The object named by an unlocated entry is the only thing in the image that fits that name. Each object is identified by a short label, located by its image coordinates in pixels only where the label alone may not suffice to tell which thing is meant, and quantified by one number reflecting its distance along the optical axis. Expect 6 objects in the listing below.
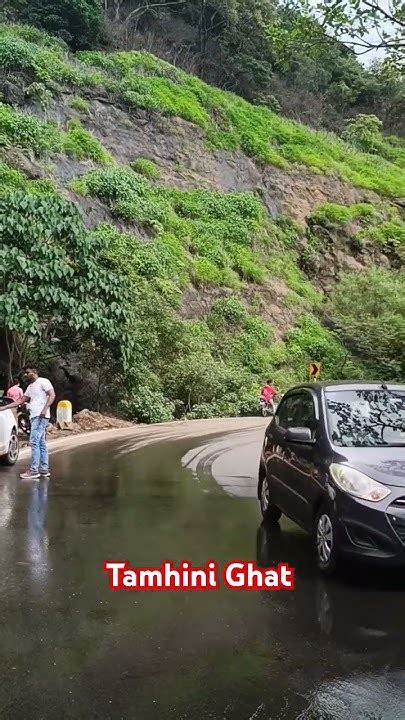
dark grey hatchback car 5.27
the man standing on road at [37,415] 10.09
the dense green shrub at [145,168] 34.16
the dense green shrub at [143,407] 20.73
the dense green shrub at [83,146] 30.75
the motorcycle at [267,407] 25.39
